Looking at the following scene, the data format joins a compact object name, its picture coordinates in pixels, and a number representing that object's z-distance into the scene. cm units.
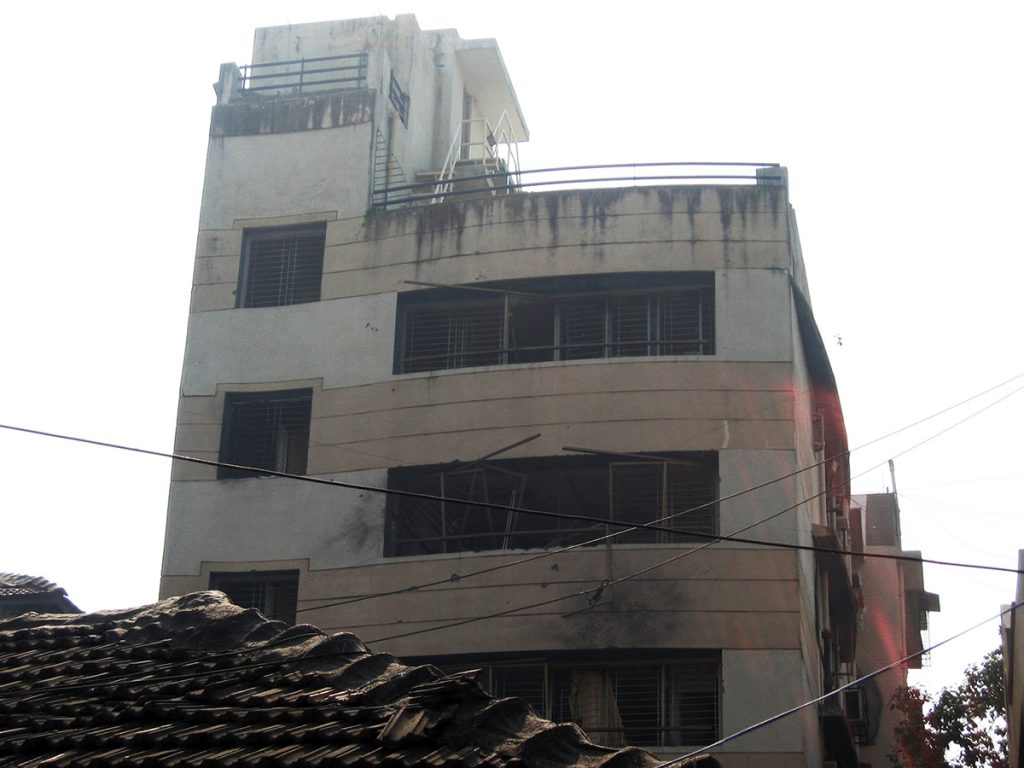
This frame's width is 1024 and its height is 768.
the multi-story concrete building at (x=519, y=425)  2234
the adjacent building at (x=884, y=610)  3397
